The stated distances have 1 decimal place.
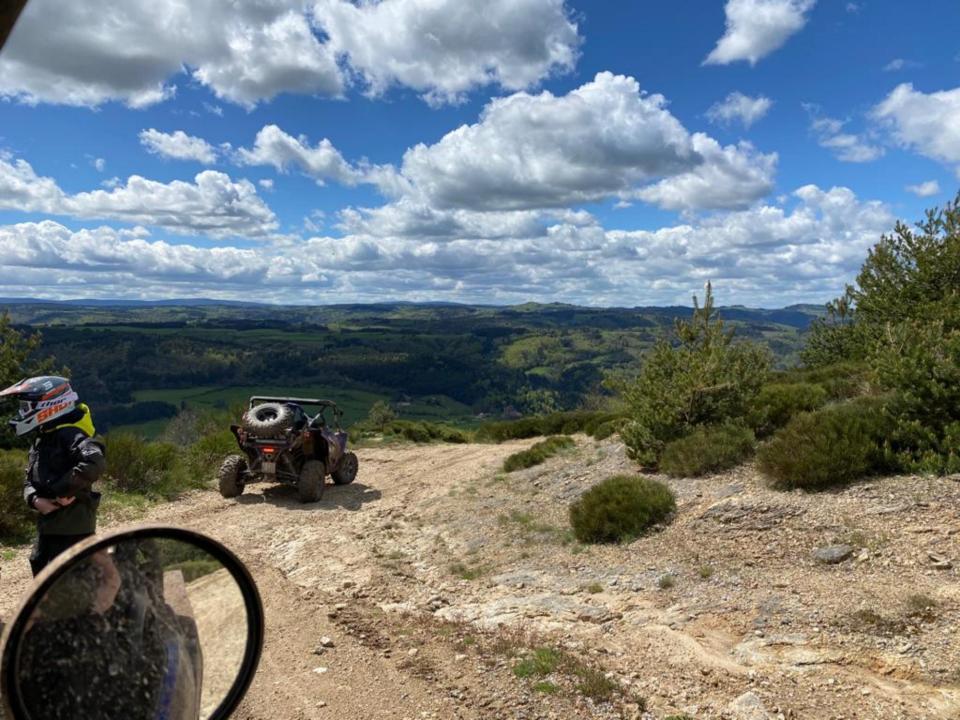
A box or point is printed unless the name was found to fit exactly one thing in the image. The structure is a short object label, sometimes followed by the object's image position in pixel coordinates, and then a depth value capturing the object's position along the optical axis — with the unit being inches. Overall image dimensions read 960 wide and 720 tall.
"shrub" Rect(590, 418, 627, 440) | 664.2
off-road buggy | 478.6
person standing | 164.1
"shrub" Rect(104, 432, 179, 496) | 484.1
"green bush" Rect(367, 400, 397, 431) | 1599.4
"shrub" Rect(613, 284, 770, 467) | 471.2
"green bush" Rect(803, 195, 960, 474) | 333.4
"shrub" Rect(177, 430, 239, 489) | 543.5
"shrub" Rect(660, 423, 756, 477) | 410.9
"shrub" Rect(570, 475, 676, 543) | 342.6
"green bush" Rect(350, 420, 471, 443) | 1101.1
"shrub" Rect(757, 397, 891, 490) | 336.2
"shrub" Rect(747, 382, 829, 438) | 469.0
